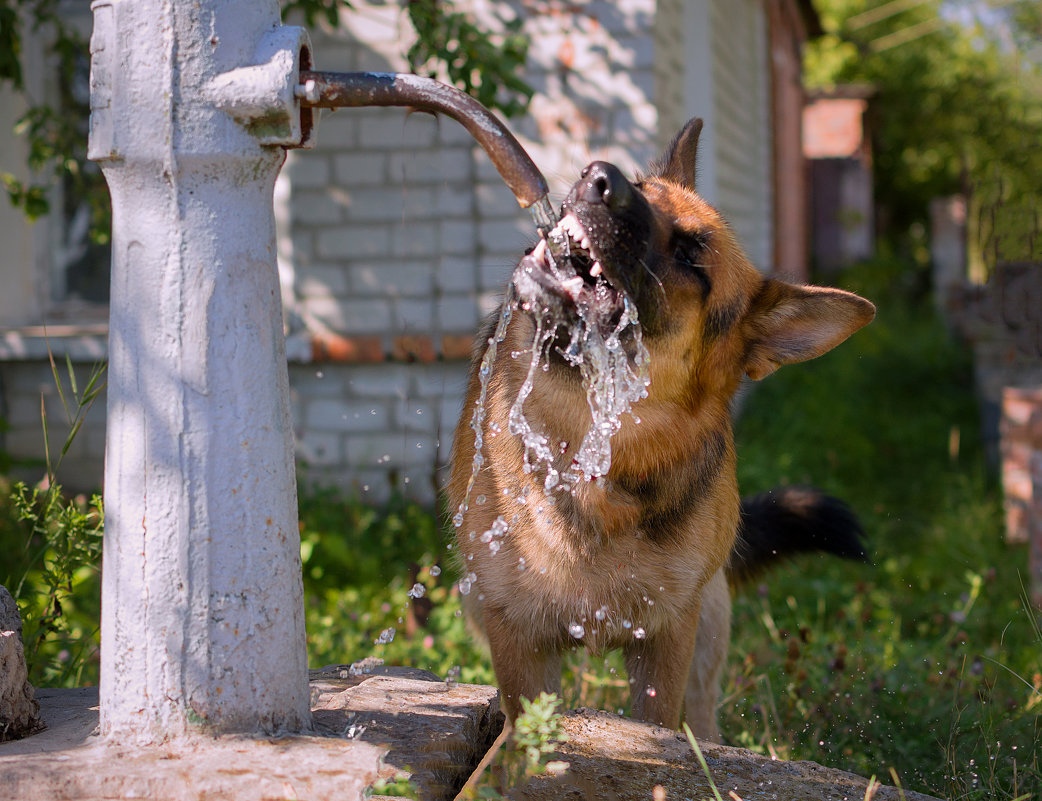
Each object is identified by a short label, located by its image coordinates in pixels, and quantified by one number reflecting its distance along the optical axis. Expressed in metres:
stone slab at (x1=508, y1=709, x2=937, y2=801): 2.08
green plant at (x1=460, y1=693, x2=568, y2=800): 1.86
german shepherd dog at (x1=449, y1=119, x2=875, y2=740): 2.61
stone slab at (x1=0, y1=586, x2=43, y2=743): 2.05
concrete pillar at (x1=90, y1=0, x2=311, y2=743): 1.90
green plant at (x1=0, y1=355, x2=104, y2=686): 2.60
